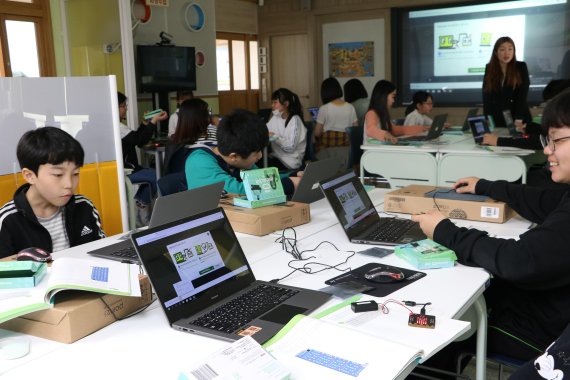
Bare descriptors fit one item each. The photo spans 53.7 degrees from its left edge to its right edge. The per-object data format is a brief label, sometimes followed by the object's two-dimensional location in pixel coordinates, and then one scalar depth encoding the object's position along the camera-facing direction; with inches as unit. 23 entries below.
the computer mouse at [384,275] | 67.0
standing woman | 182.1
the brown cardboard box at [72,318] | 52.6
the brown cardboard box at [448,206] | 93.8
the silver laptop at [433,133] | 193.9
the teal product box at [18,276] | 56.0
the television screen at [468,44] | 289.1
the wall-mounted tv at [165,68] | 275.3
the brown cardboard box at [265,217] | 89.8
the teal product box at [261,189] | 93.5
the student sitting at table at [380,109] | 199.9
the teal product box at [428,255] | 72.0
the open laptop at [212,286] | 54.6
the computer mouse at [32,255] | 66.8
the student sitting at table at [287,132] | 217.3
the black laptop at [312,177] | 104.0
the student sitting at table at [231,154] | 102.4
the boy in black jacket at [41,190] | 82.3
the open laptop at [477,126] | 181.1
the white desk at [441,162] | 162.4
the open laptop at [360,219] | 84.3
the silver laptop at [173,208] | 75.3
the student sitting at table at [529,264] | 62.1
